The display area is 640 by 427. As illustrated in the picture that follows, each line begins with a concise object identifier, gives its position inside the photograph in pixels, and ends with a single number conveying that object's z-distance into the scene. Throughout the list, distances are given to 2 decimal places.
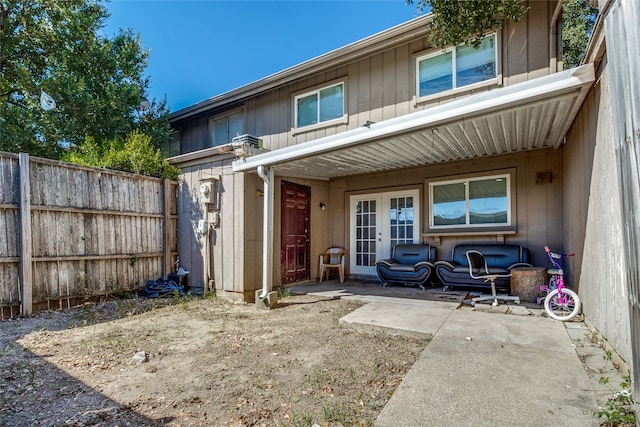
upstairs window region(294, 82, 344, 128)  6.73
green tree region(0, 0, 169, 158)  8.20
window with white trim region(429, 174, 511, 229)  5.93
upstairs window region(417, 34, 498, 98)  5.27
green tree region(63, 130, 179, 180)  5.80
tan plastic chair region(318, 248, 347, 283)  7.36
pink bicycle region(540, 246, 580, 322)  3.78
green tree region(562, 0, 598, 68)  10.41
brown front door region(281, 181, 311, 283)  6.50
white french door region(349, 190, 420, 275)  6.94
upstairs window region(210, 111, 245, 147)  8.26
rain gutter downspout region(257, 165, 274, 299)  5.11
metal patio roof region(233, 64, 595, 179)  3.10
